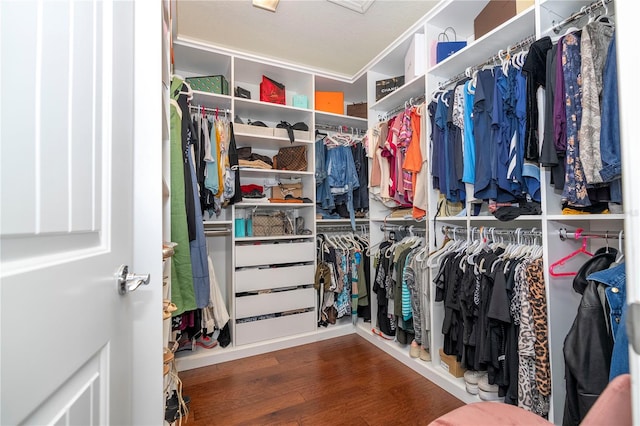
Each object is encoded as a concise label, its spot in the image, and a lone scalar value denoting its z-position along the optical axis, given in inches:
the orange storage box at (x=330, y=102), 109.3
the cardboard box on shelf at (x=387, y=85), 95.3
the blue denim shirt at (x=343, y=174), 105.3
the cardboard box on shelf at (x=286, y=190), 104.7
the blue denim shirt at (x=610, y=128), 38.5
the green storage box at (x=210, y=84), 88.0
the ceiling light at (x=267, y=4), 75.2
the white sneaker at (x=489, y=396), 60.2
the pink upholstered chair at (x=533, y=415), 21.9
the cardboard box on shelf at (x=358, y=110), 112.9
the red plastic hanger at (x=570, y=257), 51.1
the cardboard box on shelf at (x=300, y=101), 103.8
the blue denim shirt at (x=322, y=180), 105.8
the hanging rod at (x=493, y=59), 59.0
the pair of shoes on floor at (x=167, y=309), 40.6
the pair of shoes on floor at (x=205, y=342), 87.9
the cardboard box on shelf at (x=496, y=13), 57.1
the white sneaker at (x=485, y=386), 60.4
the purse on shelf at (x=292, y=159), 102.0
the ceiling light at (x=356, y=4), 76.1
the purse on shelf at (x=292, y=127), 96.7
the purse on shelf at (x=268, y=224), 93.8
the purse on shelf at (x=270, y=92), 99.7
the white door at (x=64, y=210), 12.4
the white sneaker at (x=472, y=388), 62.5
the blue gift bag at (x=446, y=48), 75.5
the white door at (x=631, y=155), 14.2
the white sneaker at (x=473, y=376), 63.3
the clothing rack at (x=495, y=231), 61.7
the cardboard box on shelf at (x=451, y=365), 68.7
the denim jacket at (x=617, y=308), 34.8
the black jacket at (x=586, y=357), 40.5
